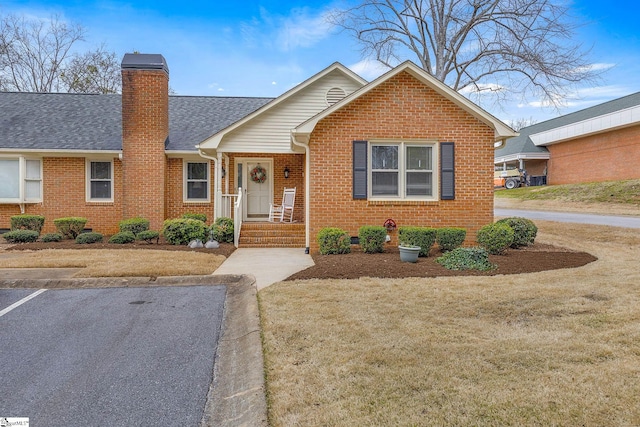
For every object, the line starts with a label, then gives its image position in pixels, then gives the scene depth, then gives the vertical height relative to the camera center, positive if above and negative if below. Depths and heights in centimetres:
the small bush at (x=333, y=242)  973 -82
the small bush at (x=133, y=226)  1233 -59
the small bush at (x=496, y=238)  905 -66
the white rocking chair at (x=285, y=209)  1378 -9
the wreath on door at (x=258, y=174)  1473 +111
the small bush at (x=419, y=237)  921 -66
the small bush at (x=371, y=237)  968 -71
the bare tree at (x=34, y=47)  2845 +1083
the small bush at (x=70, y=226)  1233 -60
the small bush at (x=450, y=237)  962 -69
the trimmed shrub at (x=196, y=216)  1347 -32
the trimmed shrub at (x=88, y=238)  1156 -89
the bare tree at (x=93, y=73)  2967 +934
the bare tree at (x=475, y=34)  2003 +881
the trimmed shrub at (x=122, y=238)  1164 -88
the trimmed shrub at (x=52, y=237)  1180 -90
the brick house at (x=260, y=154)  1055 +153
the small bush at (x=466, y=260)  786 -102
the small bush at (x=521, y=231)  1058 -60
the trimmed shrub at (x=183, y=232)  1150 -71
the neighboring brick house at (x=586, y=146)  2623 +442
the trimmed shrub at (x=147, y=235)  1185 -82
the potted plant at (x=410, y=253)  854 -94
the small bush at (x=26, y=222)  1265 -50
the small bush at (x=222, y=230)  1170 -66
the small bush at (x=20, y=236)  1173 -85
